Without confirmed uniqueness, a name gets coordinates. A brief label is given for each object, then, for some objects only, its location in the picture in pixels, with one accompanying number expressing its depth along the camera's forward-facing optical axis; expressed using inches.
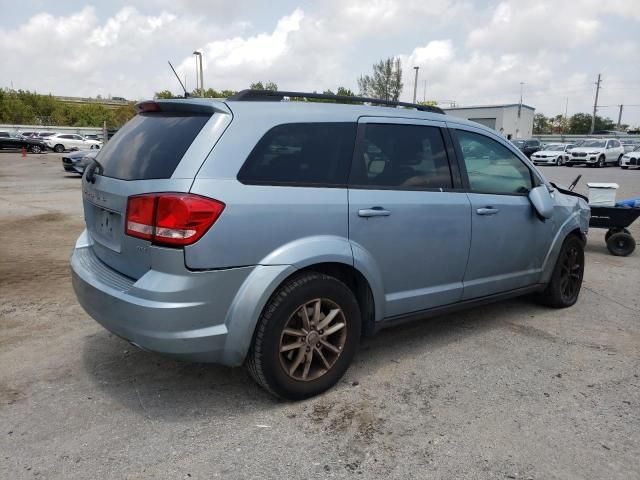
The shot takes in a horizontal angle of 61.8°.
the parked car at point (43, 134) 1777.8
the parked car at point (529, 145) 1414.5
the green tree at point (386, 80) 2682.1
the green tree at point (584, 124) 3735.2
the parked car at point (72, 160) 720.3
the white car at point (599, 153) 1173.7
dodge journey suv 107.5
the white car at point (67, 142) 1569.9
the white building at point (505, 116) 2322.8
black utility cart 282.7
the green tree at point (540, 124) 4207.4
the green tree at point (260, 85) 2420.9
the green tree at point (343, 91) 2793.8
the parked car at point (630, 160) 1100.5
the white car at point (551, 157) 1240.8
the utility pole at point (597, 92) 3412.9
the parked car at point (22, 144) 1450.5
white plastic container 288.4
